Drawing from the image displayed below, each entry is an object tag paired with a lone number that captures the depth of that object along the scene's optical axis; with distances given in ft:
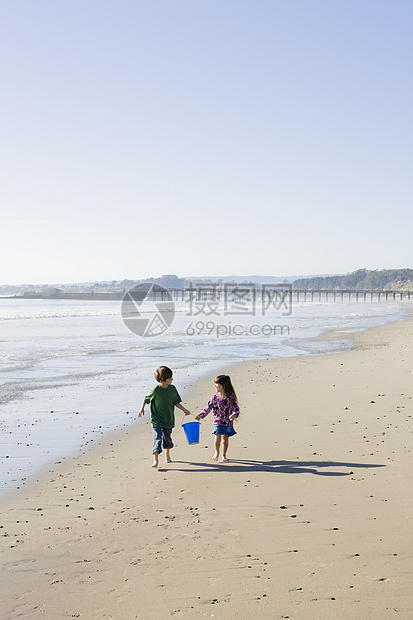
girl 25.79
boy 25.50
